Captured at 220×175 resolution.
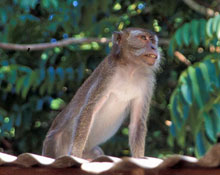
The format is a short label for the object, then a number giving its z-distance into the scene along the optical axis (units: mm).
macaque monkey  10133
